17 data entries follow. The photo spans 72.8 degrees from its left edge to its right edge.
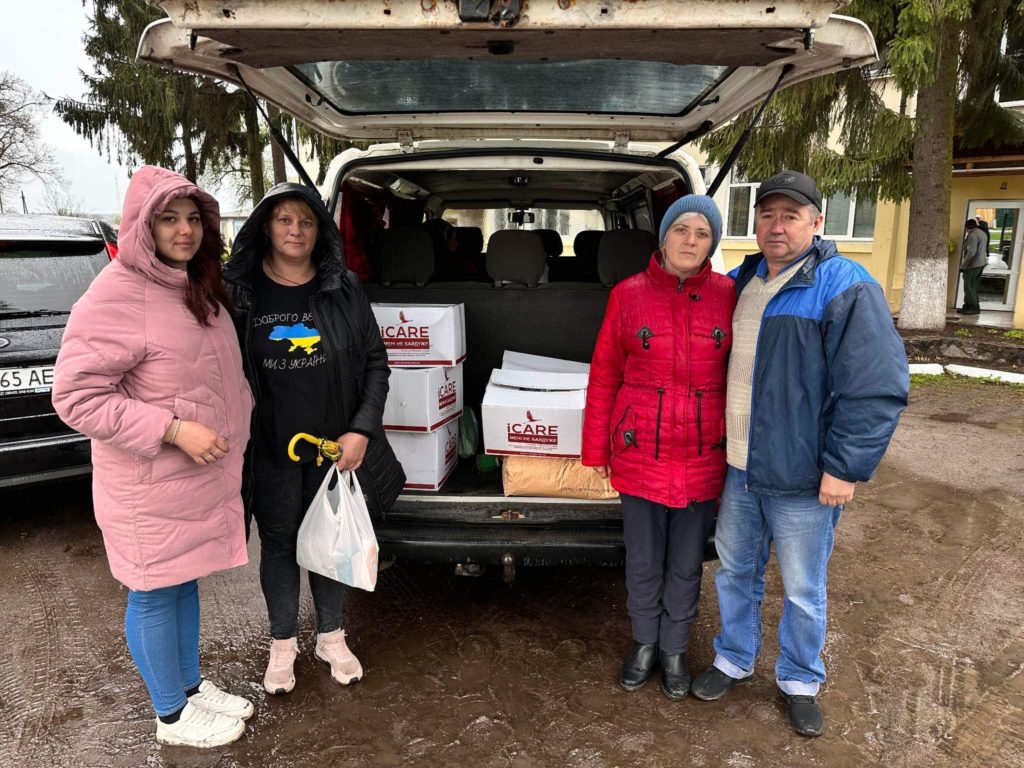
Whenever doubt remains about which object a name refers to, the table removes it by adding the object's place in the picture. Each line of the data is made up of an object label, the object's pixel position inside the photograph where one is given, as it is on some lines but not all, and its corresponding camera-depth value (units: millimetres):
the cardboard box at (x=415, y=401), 2840
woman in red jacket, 2295
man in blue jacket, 2002
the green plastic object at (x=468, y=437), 3396
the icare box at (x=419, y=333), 2959
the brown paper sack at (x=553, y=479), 2773
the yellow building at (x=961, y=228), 10805
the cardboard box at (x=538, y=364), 3219
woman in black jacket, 2279
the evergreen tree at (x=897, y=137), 8180
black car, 3459
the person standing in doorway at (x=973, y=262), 11258
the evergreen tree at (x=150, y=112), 10773
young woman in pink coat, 1868
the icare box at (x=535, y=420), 2734
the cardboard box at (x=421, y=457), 2928
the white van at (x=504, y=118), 1630
